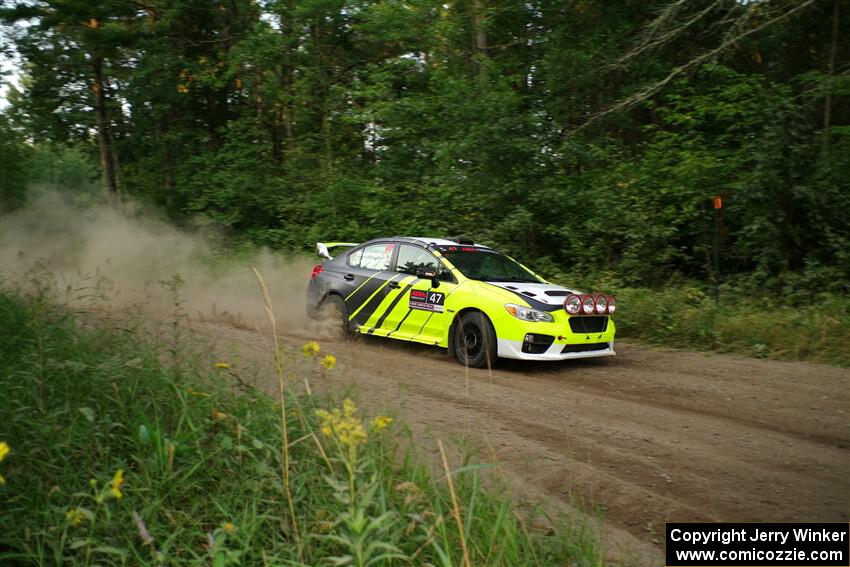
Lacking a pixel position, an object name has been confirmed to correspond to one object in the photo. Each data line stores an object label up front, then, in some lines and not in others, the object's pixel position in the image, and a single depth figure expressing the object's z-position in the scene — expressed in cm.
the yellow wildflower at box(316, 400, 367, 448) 287
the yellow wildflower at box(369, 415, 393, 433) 358
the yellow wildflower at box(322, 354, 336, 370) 394
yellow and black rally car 861
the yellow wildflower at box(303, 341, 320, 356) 396
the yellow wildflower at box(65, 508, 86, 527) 305
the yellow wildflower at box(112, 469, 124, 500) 281
